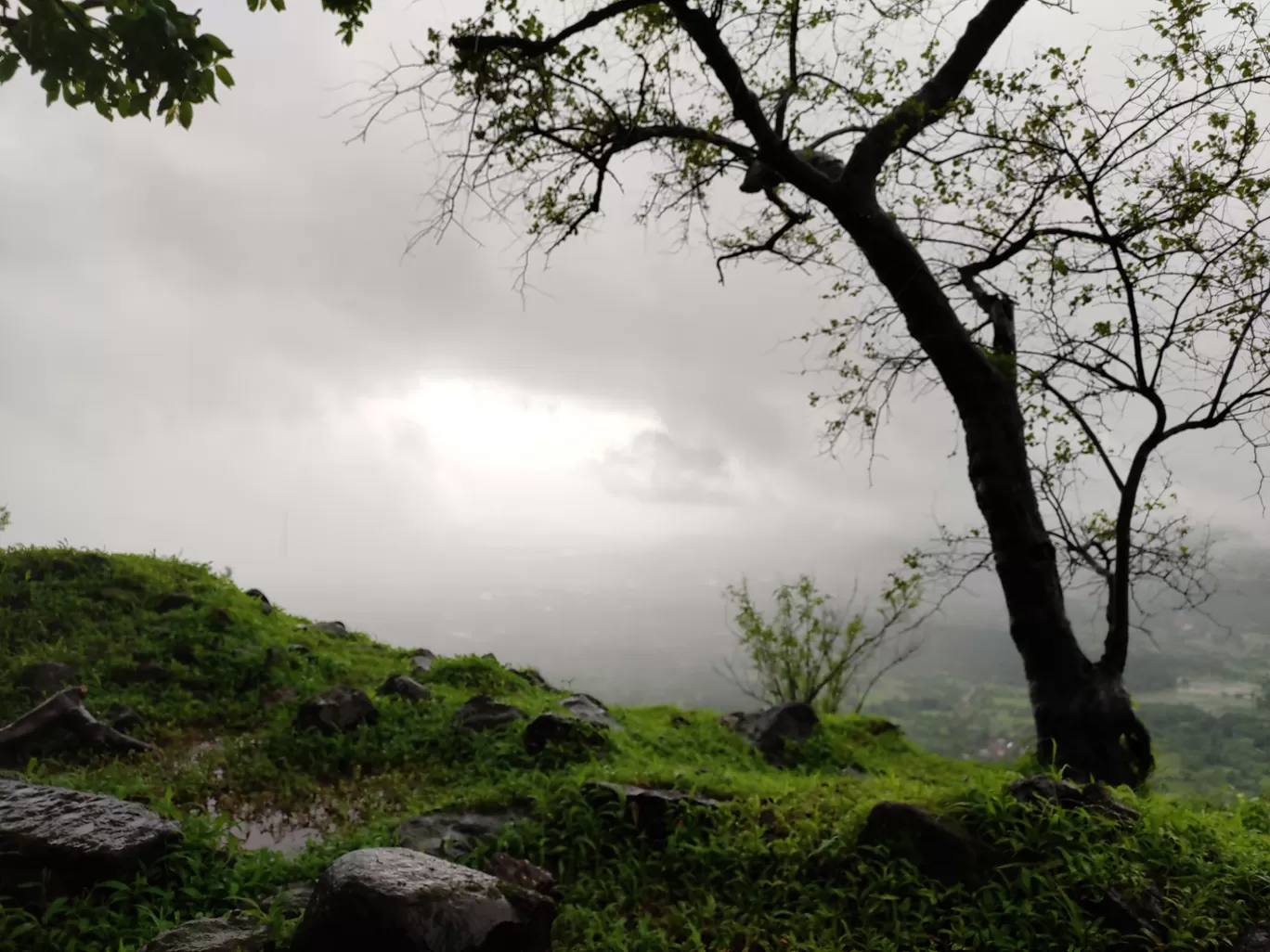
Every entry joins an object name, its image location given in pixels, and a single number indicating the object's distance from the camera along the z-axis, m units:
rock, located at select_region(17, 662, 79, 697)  7.75
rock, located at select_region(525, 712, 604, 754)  7.02
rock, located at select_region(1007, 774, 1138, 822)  4.69
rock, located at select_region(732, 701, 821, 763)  9.16
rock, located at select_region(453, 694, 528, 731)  7.62
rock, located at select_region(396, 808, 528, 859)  4.93
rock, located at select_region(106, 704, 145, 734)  7.29
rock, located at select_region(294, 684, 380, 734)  7.44
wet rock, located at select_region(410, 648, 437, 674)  10.60
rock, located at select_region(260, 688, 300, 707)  8.32
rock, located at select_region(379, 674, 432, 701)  8.59
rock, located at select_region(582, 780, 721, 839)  5.21
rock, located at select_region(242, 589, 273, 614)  11.59
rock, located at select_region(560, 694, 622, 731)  8.54
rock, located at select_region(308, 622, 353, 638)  11.99
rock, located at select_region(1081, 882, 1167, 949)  3.77
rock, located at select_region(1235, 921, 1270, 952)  3.66
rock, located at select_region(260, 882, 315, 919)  4.02
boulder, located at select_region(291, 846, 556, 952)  3.42
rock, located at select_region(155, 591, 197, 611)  9.96
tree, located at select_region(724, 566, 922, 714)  12.61
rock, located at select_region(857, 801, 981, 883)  4.40
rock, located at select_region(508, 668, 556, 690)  10.60
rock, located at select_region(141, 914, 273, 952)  3.53
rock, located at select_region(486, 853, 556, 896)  4.50
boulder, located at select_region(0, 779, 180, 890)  4.11
